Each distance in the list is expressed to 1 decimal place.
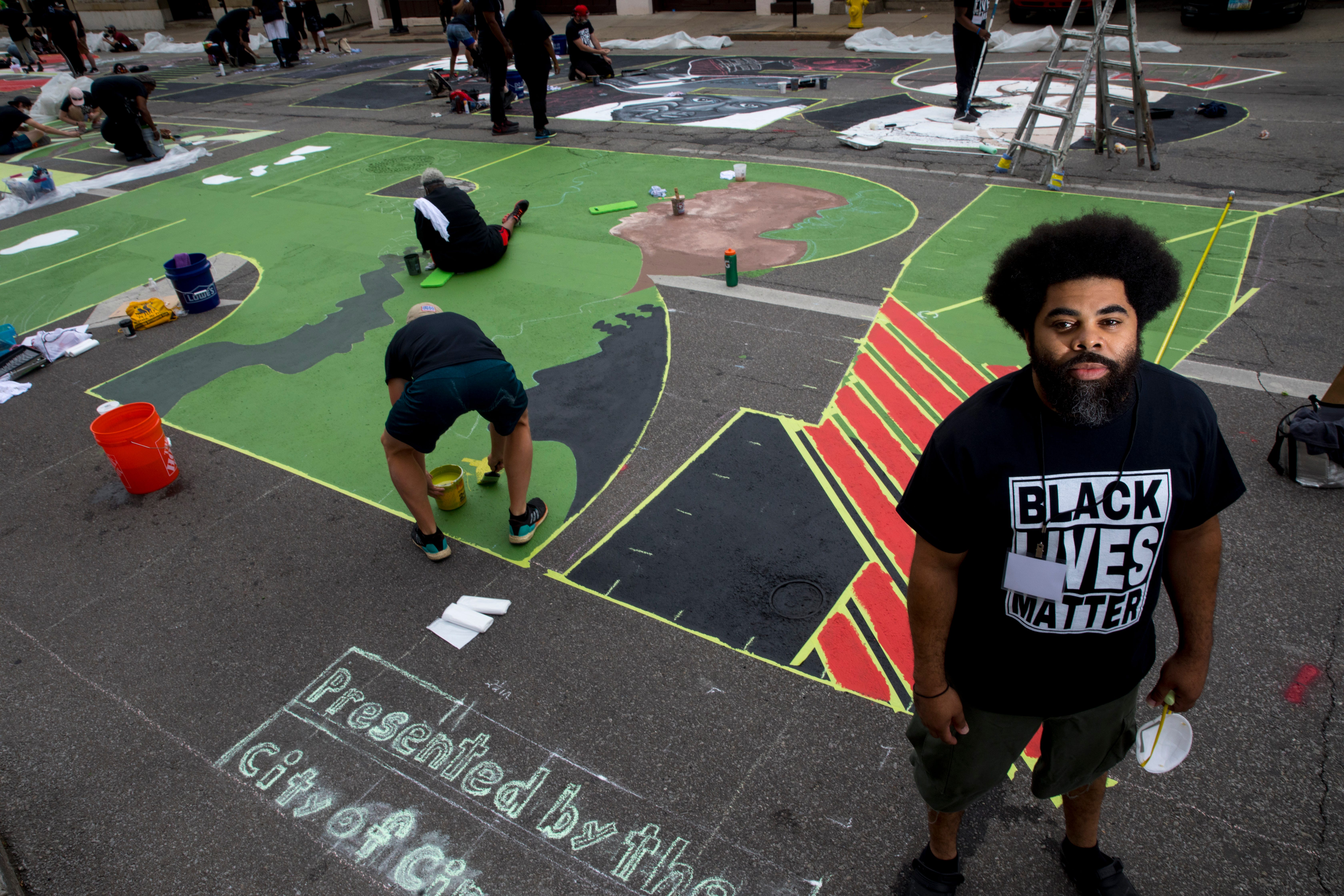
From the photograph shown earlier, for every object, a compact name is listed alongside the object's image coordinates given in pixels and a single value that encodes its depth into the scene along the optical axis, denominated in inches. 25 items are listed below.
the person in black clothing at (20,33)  1020.5
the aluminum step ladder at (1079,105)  350.0
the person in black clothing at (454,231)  310.0
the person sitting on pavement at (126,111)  520.1
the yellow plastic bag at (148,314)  303.1
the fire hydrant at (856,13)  814.5
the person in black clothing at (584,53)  709.3
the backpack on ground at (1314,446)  172.7
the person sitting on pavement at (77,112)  665.0
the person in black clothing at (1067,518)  74.7
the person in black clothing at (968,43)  450.6
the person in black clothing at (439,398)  158.1
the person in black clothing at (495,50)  518.6
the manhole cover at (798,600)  157.6
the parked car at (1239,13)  687.1
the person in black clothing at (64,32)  826.2
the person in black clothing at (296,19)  1018.7
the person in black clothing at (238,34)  940.6
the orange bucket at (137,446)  198.1
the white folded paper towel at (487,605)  163.3
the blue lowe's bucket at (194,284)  302.7
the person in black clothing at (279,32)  909.8
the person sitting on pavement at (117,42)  1168.2
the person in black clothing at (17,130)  601.3
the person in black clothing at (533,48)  498.0
